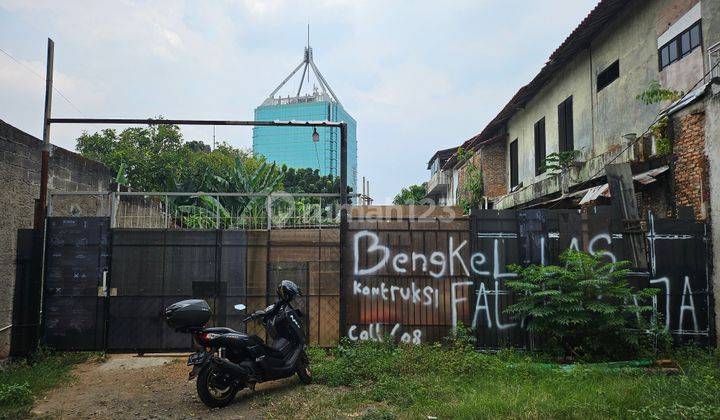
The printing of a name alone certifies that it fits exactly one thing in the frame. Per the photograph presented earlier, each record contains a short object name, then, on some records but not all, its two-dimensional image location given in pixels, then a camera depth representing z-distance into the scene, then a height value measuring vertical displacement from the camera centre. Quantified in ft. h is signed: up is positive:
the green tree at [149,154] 88.17 +17.00
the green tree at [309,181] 129.70 +15.70
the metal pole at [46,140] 24.44 +5.04
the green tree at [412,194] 132.58 +13.50
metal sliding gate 24.61 -1.87
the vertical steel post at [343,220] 24.16 +1.02
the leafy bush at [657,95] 29.73 +9.00
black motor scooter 17.22 -4.13
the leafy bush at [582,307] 21.07 -2.85
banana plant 47.14 +5.67
